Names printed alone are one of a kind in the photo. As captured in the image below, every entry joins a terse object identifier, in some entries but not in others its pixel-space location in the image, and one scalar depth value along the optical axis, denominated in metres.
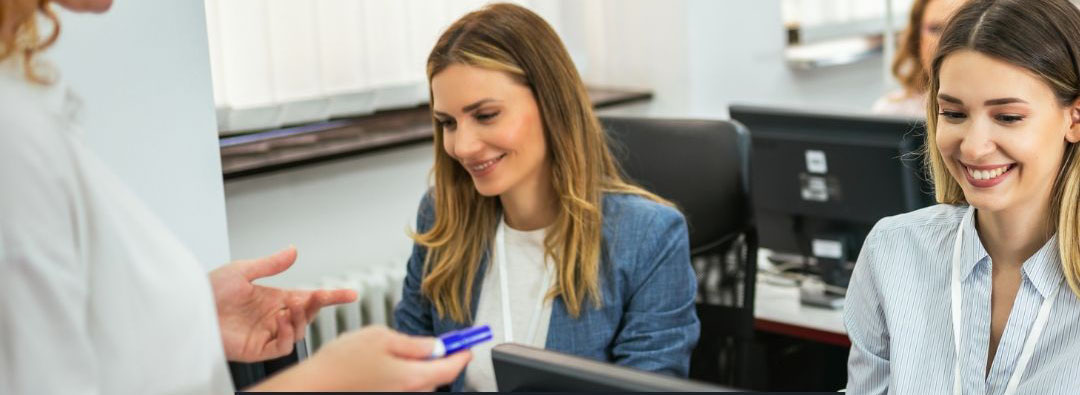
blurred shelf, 2.76
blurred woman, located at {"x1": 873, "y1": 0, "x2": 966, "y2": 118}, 3.49
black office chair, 2.30
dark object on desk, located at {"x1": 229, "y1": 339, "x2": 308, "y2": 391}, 1.88
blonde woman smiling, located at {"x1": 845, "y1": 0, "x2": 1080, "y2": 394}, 1.53
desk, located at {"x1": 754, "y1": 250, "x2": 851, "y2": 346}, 2.48
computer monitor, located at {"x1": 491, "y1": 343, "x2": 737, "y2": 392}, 0.91
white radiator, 2.90
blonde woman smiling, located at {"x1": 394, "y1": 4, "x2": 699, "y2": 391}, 1.95
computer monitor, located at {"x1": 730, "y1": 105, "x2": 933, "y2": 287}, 2.42
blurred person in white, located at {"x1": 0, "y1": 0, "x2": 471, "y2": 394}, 0.96
